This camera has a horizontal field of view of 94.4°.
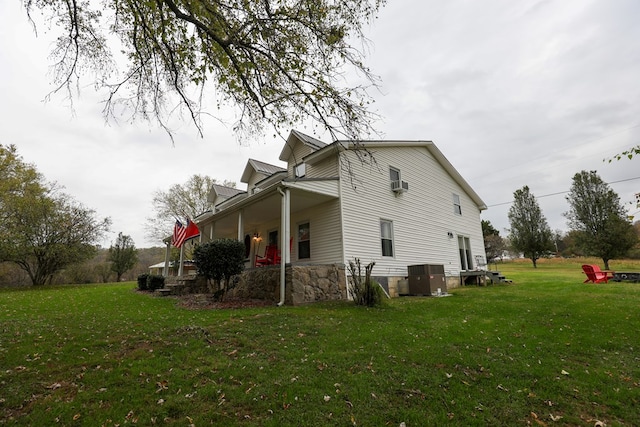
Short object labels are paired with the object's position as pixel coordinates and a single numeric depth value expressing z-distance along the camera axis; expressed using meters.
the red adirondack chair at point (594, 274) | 13.12
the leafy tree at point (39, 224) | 17.27
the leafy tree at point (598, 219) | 24.16
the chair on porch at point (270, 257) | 12.25
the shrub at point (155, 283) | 14.03
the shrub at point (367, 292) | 7.93
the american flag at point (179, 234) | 13.41
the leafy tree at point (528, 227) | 30.69
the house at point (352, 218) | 9.48
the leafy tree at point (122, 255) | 26.55
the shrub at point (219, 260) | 9.14
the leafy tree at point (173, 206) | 28.11
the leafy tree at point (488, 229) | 35.55
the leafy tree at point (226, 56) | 5.23
